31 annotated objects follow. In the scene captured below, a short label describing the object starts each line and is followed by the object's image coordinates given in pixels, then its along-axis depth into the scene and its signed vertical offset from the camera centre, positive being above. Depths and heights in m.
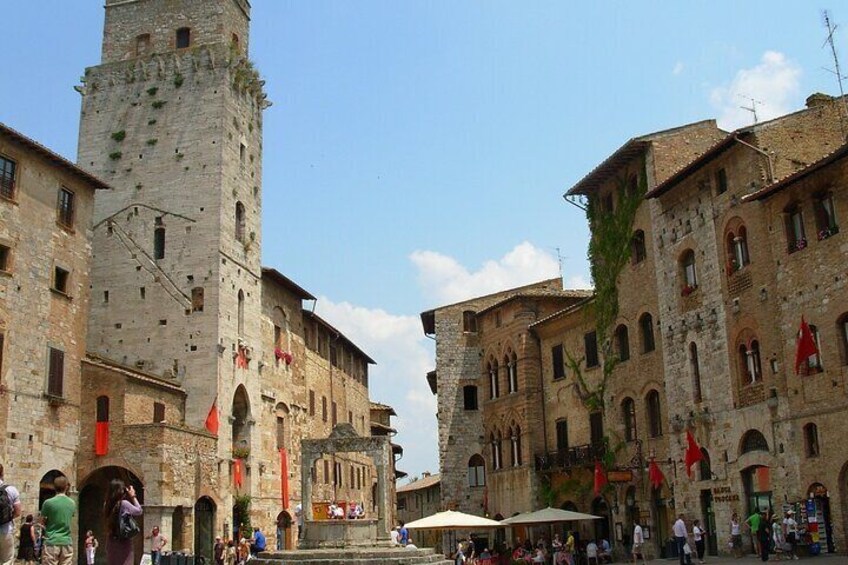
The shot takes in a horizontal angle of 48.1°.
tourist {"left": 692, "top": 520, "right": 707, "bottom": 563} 27.73 -0.96
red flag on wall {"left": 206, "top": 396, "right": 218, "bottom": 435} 35.59 +3.86
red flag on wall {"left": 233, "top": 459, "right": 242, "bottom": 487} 37.69 +2.01
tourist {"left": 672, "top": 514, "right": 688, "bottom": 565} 27.53 -0.74
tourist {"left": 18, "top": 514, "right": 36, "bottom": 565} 19.73 -0.22
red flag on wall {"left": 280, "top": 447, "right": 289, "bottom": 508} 42.50 +1.90
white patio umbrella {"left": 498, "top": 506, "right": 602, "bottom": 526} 34.06 -0.17
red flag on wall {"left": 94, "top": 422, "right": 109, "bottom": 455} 30.39 +2.86
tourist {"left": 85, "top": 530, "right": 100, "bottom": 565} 28.88 -0.50
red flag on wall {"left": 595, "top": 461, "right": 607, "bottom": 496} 36.00 +1.17
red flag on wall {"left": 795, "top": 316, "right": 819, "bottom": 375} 25.51 +4.11
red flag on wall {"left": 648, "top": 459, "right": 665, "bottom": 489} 33.38 +1.12
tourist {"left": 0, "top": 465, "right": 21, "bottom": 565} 9.73 +0.16
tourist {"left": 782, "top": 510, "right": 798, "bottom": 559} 25.38 -0.77
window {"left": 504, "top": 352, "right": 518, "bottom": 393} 45.31 +6.66
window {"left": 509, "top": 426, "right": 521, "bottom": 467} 44.59 +3.12
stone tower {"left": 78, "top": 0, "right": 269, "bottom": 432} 37.22 +13.27
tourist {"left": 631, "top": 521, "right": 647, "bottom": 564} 31.16 -0.97
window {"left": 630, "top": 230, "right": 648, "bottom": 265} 36.04 +9.71
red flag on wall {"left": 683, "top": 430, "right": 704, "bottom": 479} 30.80 +1.68
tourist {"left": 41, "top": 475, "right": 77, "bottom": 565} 11.20 +0.08
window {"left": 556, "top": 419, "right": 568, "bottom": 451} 41.69 +3.34
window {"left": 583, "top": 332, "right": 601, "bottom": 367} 39.25 +6.54
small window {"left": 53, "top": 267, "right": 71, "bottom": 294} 30.58 +7.92
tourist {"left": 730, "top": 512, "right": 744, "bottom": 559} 28.34 -0.93
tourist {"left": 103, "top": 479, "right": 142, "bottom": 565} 10.93 +0.14
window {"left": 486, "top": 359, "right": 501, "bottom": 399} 47.47 +6.62
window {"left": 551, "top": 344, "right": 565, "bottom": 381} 42.30 +6.55
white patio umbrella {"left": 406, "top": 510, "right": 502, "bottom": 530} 33.34 -0.22
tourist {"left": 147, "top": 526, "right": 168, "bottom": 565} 28.21 -0.48
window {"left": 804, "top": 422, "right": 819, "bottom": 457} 25.95 +1.67
